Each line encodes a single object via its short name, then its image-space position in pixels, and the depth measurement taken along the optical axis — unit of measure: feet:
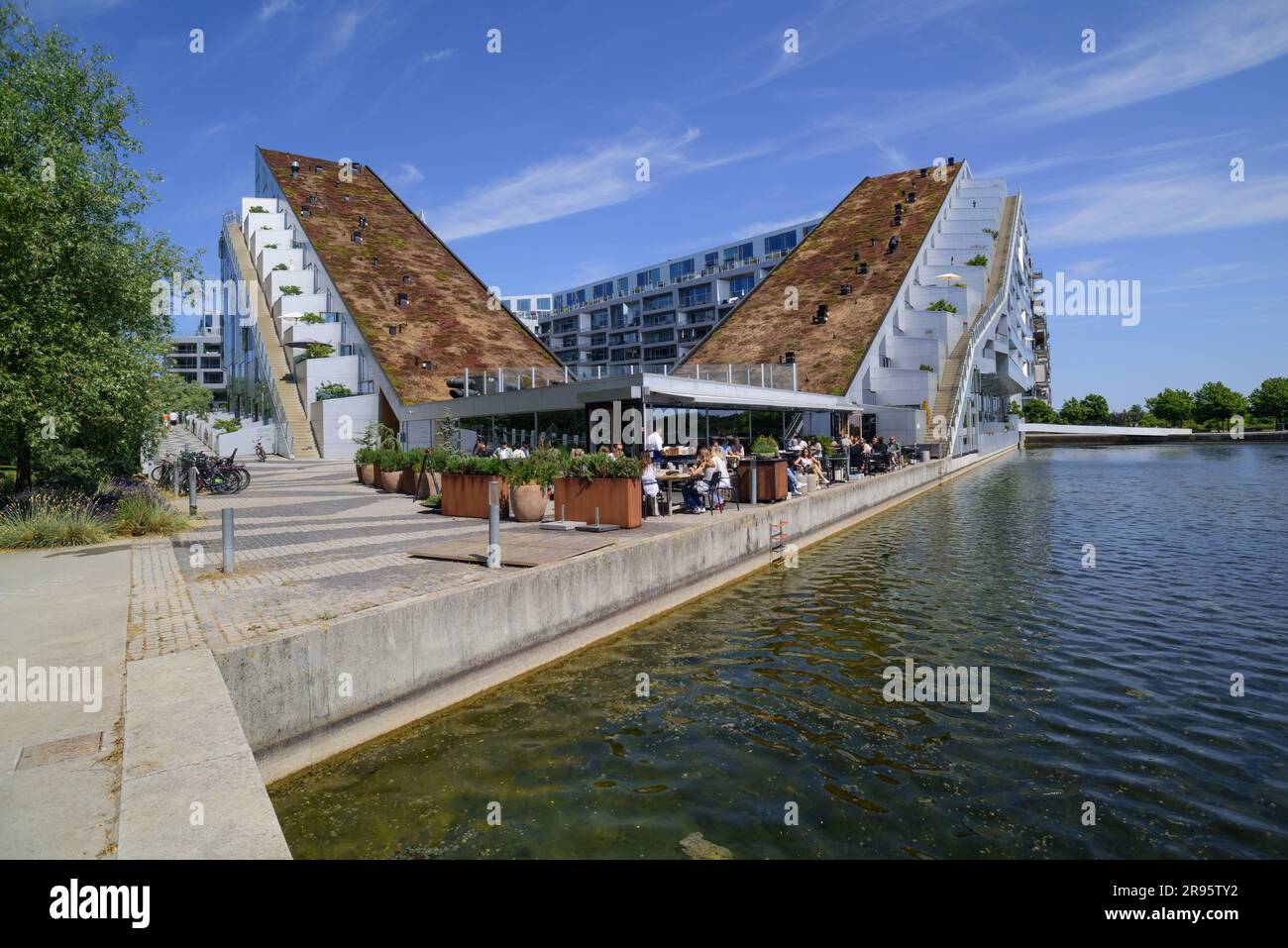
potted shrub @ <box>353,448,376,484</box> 81.70
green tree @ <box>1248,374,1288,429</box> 317.83
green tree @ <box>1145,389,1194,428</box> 353.31
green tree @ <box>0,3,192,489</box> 41.88
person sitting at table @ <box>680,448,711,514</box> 52.37
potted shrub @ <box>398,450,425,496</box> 68.39
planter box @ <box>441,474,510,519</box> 50.39
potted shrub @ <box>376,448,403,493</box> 73.31
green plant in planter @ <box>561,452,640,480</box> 43.42
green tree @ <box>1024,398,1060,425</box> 370.90
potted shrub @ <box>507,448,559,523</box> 47.16
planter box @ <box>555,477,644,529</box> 43.55
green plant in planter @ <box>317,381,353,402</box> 155.22
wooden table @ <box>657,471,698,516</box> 51.60
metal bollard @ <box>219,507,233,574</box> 31.12
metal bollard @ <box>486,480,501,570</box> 30.60
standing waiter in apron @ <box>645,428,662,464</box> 56.34
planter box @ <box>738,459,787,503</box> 59.62
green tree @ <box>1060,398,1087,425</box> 370.32
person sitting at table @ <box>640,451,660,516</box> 48.88
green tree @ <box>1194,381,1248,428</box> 326.65
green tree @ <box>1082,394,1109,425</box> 368.89
